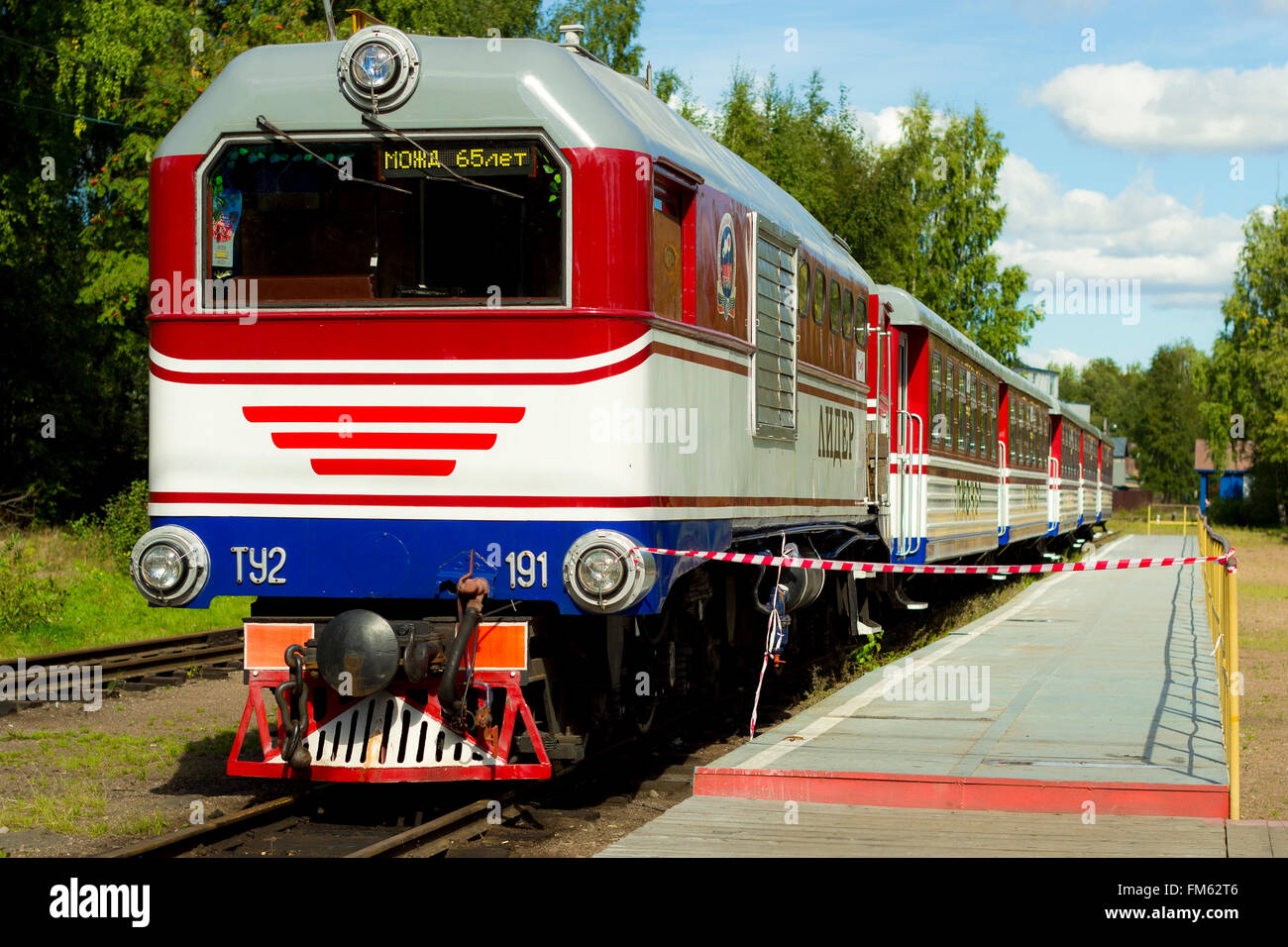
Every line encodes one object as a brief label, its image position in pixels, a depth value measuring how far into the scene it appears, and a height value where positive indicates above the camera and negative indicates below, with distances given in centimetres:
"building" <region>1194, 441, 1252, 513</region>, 7293 +119
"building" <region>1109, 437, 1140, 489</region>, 11169 +231
